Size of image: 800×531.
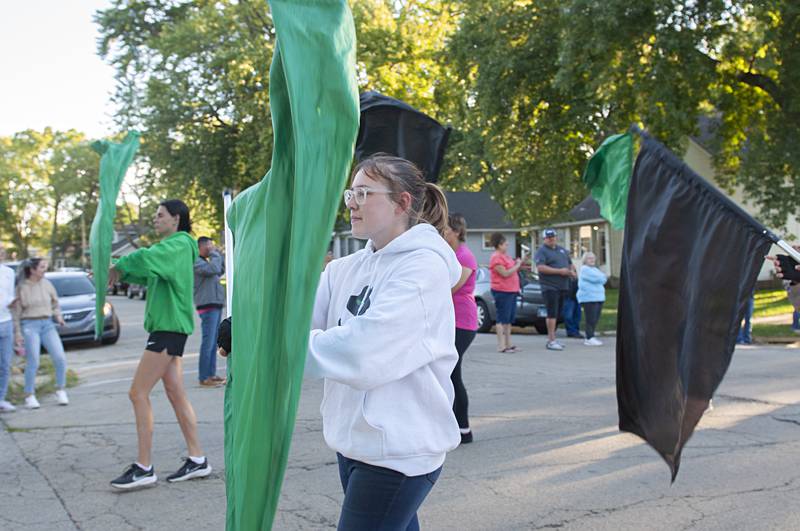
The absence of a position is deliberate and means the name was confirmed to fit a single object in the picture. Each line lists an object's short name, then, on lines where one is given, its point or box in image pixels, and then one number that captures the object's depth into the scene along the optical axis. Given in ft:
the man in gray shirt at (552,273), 45.52
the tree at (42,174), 249.75
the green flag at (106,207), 18.61
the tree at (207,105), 101.55
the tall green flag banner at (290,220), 7.11
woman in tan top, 31.17
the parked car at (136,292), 135.74
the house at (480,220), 171.42
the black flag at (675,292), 12.33
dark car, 55.72
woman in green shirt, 18.51
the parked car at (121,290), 159.51
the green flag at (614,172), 25.85
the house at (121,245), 276.66
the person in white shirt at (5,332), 29.99
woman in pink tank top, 21.83
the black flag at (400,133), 19.58
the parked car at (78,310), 53.42
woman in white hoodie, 7.79
